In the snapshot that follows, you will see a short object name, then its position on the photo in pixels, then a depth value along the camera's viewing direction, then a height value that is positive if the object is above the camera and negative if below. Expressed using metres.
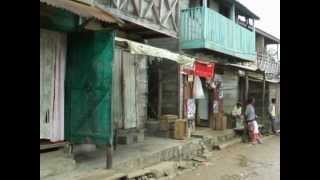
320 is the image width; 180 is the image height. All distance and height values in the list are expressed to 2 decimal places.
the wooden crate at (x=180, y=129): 10.92 -1.27
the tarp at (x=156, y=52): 7.42 +0.98
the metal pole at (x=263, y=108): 19.38 -0.99
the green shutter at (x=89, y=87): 6.93 +0.08
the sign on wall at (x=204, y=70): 11.77 +0.80
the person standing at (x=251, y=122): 13.74 -1.29
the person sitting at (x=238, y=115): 15.03 -1.07
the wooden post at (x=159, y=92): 12.31 -0.03
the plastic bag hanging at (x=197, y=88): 12.27 +0.13
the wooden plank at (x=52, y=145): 6.34 -1.08
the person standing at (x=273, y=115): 16.42 -1.21
